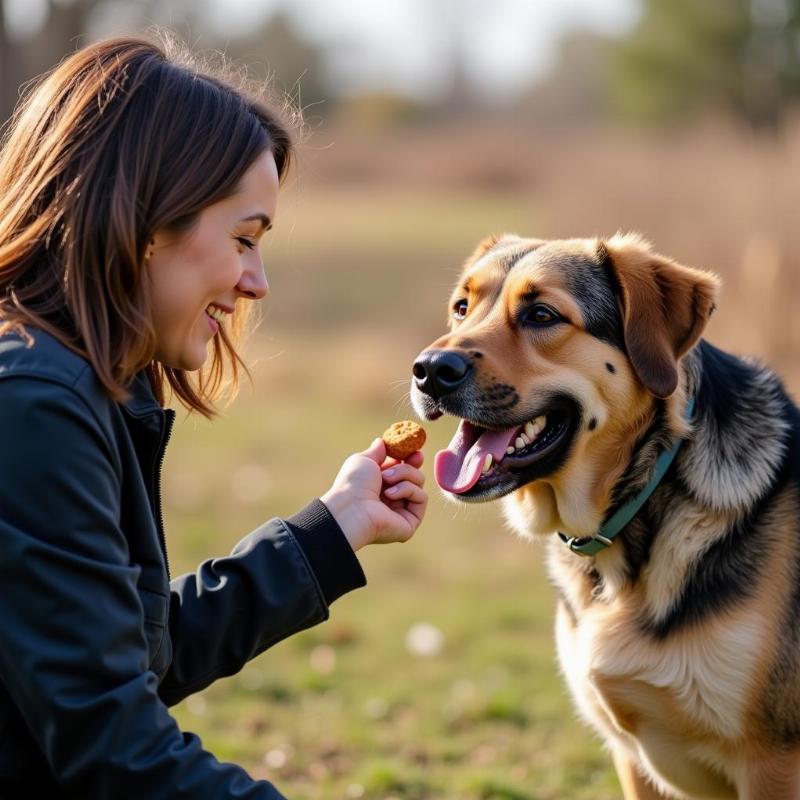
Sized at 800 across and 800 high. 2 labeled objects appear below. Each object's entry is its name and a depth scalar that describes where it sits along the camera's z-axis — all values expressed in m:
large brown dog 3.48
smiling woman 2.32
